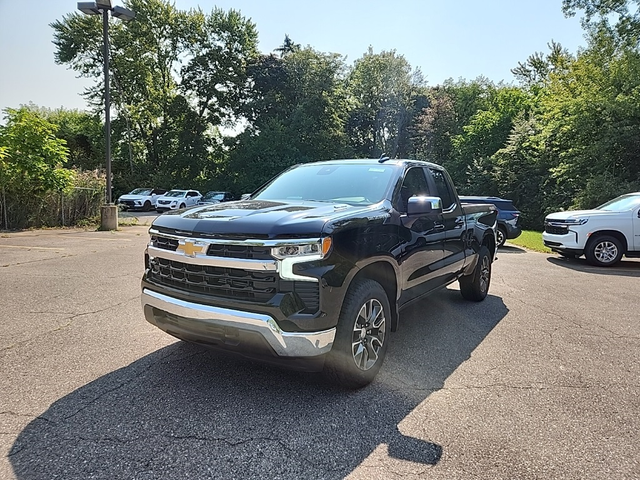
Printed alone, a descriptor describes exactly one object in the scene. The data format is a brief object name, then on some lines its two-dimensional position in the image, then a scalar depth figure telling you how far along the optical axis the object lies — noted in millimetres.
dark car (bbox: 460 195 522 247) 13609
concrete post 15388
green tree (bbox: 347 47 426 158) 45688
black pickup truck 2896
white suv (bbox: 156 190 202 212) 28531
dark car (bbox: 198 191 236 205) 30089
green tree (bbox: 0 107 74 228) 13891
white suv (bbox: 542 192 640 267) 9664
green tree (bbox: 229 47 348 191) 35469
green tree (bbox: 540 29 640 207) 17750
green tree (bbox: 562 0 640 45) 18266
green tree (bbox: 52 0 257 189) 35781
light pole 13594
